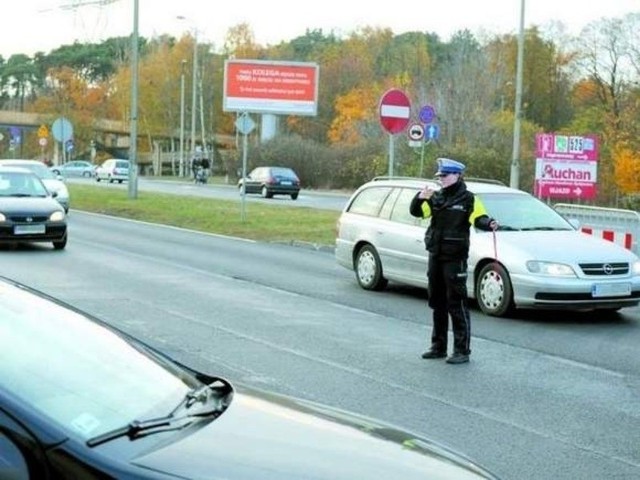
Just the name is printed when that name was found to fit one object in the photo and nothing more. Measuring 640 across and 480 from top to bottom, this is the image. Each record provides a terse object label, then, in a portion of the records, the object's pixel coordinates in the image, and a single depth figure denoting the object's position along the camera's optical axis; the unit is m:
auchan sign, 19.47
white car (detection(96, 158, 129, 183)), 63.28
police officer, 8.53
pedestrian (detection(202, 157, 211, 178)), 64.32
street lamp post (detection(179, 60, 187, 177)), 83.88
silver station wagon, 10.77
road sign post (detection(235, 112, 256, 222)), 25.58
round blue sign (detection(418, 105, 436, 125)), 23.45
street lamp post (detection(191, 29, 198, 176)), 81.30
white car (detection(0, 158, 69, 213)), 27.44
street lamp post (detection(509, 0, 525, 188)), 31.22
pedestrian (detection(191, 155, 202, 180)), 64.55
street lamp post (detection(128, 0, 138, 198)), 34.19
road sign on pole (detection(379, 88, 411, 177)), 17.66
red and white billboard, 44.94
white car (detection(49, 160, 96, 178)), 78.32
